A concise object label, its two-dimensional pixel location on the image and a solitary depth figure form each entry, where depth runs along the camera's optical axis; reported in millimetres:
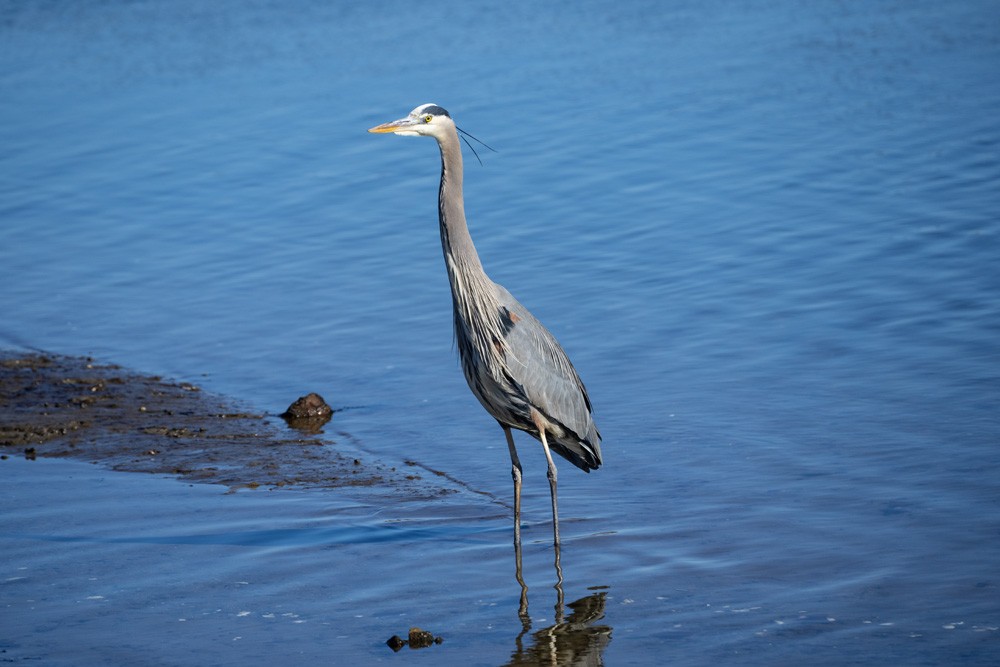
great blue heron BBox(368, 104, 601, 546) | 13070
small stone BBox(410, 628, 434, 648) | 11086
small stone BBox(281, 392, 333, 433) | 16895
